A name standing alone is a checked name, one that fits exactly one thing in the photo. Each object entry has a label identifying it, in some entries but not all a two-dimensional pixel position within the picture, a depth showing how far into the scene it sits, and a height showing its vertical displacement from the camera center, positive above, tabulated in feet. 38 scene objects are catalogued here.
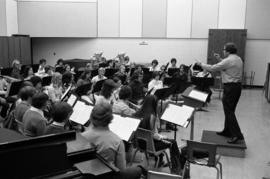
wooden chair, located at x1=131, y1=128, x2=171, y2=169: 13.57 -4.35
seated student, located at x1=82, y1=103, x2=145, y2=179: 9.45 -2.90
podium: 17.79 -5.84
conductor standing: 18.02 -2.18
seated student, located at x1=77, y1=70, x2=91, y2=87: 26.74 -2.58
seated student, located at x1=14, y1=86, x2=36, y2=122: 14.16 -2.75
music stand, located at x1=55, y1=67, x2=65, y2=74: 32.00 -2.39
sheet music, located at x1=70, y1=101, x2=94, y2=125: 14.66 -3.28
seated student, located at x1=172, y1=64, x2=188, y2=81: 29.96 -2.56
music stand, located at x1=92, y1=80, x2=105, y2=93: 23.21 -3.01
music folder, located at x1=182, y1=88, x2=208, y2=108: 15.67 -2.55
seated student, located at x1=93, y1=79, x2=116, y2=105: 17.41 -2.46
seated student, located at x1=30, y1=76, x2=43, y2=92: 20.62 -2.47
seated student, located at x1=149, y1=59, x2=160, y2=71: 34.94 -2.00
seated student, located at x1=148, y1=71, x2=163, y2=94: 25.89 -2.97
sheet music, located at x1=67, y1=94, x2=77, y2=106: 16.88 -3.00
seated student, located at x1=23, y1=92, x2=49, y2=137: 11.57 -2.97
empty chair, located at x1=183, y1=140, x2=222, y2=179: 11.63 -4.00
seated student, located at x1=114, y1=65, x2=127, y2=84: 25.96 -2.51
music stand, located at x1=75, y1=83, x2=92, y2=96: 20.73 -2.98
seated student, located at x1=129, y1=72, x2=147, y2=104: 20.83 -2.98
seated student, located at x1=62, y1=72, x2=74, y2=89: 23.70 -2.62
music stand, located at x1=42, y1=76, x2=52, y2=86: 24.89 -2.83
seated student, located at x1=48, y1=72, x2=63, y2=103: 21.02 -3.02
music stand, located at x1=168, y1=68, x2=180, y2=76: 33.83 -2.46
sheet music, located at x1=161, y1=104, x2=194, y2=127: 13.88 -3.07
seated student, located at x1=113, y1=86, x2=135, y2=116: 16.29 -3.08
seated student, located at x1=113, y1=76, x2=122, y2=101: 21.47 -2.63
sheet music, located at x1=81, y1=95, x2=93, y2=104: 20.68 -3.59
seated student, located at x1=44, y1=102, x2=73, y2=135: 10.93 -2.55
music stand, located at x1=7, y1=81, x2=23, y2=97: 21.61 -3.04
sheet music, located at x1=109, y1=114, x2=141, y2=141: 12.09 -3.21
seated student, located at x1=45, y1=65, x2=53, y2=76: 31.06 -2.56
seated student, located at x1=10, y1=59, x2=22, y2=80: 29.40 -2.48
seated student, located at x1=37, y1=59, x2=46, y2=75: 32.93 -2.41
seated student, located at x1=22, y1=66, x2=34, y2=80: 29.27 -2.62
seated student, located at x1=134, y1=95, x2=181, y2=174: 14.37 -3.39
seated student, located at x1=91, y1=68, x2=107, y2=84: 27.20 -2.57
